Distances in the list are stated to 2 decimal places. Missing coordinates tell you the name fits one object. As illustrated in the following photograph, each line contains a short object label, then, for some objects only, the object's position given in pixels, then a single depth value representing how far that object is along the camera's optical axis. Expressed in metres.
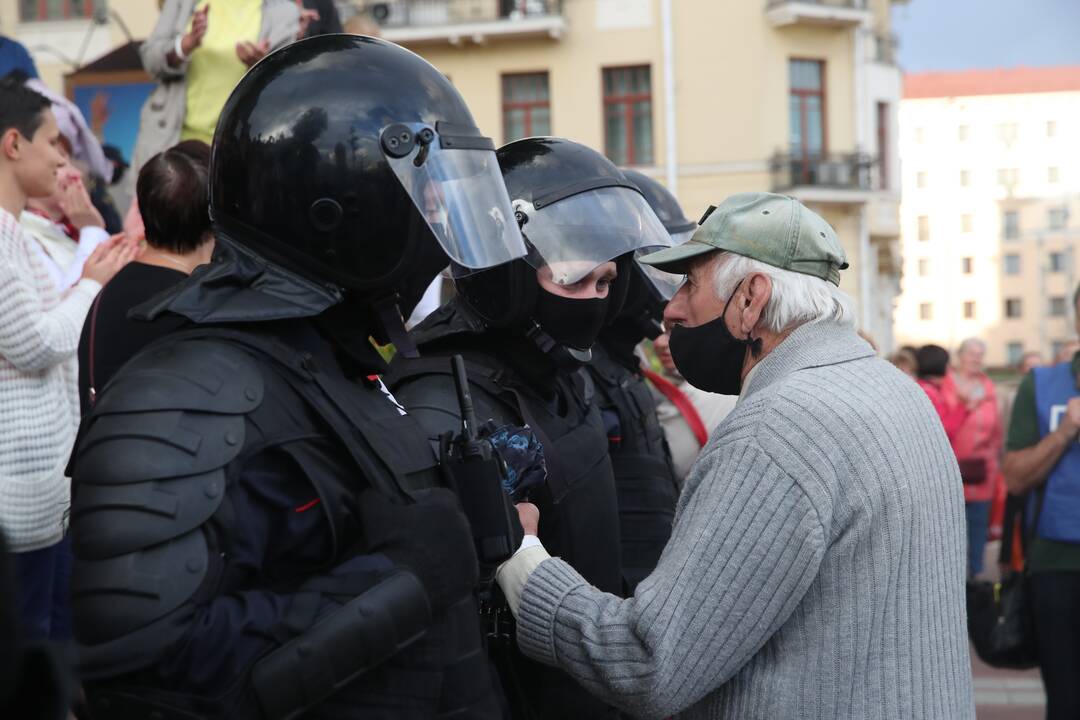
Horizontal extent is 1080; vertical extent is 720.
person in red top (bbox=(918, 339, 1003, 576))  8.77
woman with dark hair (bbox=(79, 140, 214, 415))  3.13
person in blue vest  4.57
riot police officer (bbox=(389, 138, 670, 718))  2.68
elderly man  2.15
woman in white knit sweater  3.10
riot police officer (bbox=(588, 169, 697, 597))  3.26
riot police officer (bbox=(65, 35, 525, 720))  1.69
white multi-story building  81.56
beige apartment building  23.56
